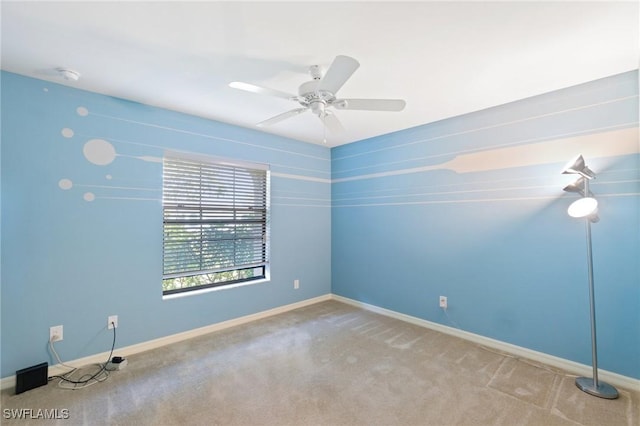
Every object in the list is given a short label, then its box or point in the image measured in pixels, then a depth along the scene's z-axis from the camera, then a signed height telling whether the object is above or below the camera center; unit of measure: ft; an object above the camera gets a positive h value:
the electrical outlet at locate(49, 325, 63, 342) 7.62 -2.98
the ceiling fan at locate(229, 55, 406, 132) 5.59 +2.79
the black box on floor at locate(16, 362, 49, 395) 6.79 -3.75
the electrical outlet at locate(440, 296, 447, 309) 10.52 -3.06
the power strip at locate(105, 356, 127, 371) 7.91 -3.99
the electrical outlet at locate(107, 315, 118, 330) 8.50 -2.98
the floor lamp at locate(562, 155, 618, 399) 6.71 +0.01
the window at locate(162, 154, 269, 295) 9.95 -0.08
